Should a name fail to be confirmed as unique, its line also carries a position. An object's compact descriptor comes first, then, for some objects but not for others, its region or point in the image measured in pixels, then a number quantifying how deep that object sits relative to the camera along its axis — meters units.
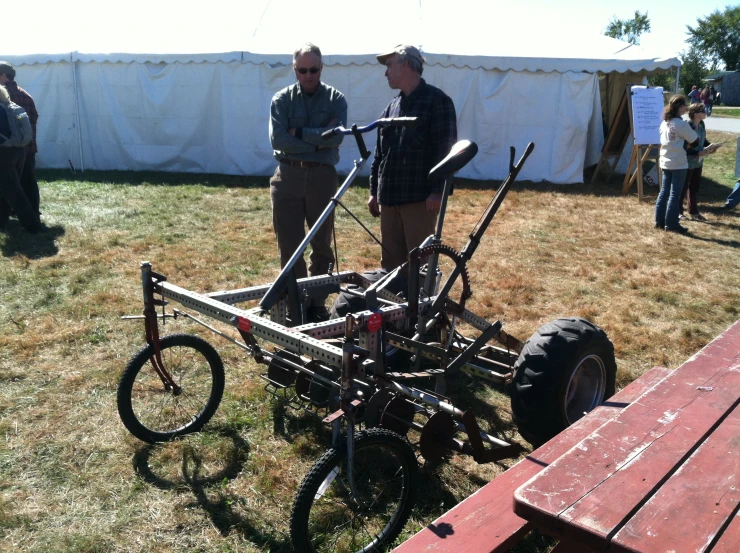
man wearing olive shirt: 4.63
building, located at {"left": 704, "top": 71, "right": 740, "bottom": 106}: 50.25
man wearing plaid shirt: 4.28
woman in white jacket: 8.54
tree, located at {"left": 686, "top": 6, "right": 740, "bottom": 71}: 68.38
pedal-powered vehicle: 2.61
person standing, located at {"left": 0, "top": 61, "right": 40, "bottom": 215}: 8.20
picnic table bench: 1.77
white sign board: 10.88
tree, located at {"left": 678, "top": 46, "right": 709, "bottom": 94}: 49.47
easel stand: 10.79
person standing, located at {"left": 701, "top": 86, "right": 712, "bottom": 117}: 23.21
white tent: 11.84
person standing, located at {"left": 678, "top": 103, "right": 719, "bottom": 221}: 9.31
